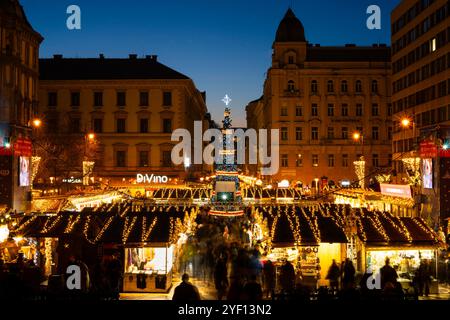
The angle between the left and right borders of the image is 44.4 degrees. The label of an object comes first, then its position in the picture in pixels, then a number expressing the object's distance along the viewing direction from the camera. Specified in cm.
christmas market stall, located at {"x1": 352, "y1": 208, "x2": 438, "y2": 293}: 1750
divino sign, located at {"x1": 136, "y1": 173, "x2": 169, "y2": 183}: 5738
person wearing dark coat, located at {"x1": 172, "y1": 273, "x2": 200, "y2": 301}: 1121
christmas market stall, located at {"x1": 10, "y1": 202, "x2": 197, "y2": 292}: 1753
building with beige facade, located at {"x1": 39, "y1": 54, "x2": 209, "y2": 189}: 6419
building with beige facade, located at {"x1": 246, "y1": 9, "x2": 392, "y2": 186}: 6994
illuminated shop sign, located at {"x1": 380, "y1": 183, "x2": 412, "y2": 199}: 2384
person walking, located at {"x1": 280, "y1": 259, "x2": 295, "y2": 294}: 1620
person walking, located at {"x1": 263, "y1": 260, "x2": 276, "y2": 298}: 1595
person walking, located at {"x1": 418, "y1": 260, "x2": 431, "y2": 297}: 1656
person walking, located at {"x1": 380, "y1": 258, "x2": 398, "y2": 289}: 1498
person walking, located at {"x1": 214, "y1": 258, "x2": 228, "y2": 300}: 1595
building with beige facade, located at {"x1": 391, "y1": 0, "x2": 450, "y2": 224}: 4569
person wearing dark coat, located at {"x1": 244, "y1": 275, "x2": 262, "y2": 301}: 1179
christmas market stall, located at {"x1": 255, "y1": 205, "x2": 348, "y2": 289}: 1802
